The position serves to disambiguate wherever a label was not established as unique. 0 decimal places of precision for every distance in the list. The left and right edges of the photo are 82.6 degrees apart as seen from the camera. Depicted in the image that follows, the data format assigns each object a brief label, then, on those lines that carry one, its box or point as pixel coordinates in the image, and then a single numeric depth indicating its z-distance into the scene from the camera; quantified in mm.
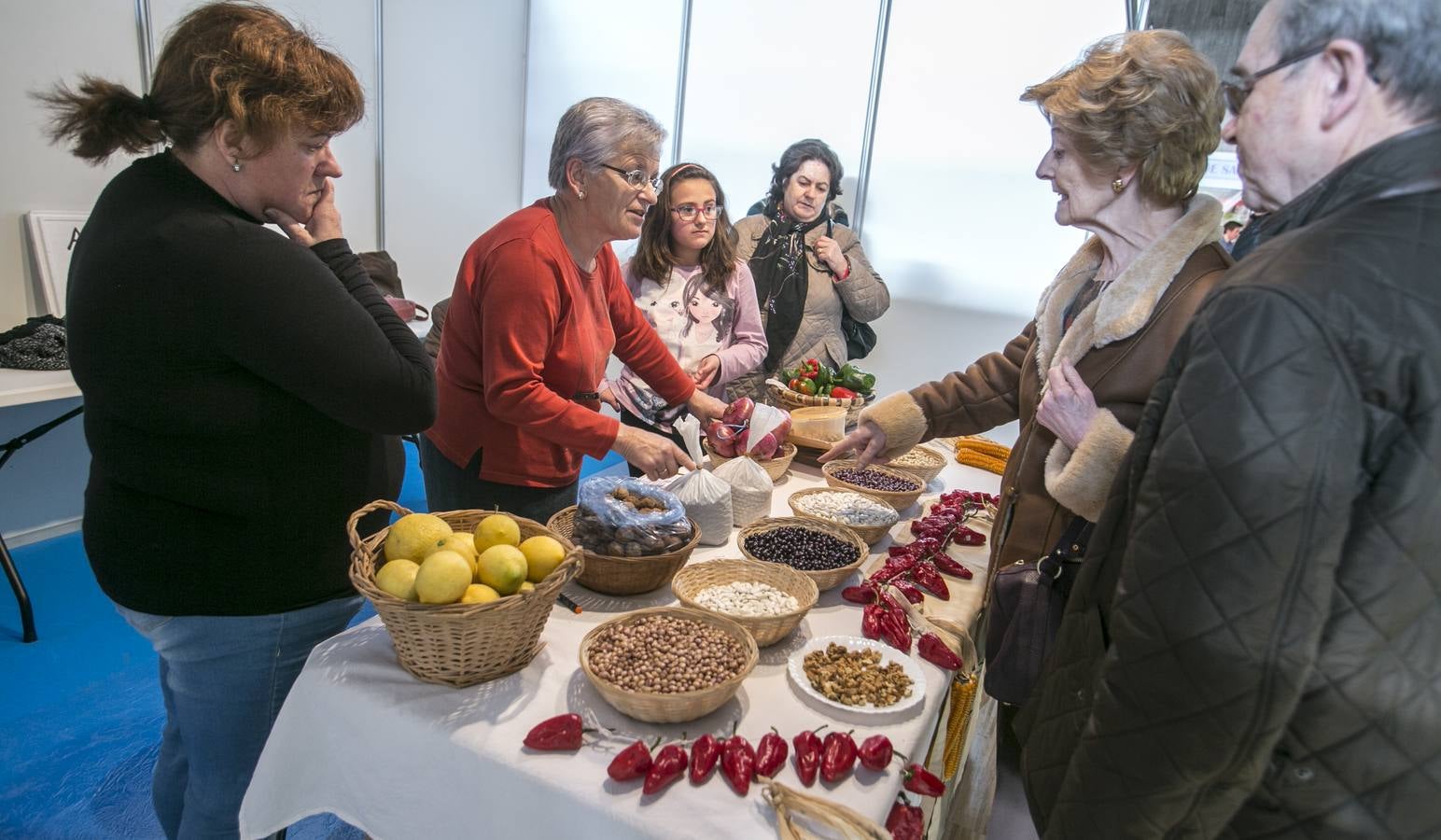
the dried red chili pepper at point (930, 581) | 1761
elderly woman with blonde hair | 1427
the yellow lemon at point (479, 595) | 1180
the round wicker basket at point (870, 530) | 1952
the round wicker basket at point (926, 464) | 2564
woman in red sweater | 1757
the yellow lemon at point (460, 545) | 1219
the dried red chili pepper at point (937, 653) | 1491
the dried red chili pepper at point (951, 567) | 1911
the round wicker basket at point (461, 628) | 1154
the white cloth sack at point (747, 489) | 1971
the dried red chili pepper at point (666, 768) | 1088
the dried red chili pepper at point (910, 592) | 1706
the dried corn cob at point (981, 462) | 2861
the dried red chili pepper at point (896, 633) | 1517
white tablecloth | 1091
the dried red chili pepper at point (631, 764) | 1098
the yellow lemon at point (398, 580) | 1172
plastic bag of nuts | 1533
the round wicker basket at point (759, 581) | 1418
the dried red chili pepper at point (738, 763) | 1104
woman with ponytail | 1222
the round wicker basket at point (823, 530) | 1666
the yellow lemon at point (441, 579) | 1143
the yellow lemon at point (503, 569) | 1209
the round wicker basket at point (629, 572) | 1515
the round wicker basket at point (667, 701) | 1179
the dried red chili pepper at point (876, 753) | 1165
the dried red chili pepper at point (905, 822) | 1160
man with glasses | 739
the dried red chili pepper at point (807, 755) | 1141
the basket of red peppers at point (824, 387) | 2709
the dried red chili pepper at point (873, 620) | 1541
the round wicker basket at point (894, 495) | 2193
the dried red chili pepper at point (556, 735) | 1148
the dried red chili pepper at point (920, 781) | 1155
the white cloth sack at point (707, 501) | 1780
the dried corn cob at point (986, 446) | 2916
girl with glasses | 2910
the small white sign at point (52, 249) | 3266
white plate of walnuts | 1302
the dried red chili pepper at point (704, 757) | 1108
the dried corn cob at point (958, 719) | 1666
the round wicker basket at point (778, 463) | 2275
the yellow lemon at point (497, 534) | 1305
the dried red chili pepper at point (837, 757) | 1146
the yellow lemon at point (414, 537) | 1253
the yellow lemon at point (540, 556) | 1277
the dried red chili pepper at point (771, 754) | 1138
